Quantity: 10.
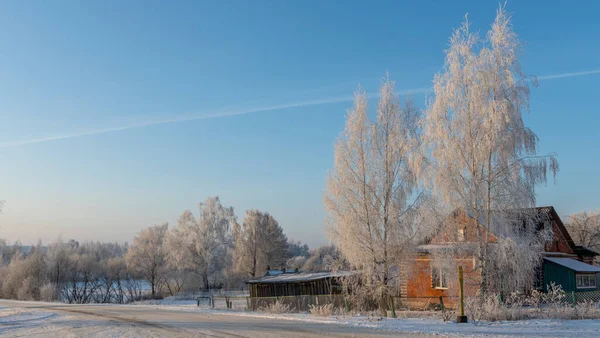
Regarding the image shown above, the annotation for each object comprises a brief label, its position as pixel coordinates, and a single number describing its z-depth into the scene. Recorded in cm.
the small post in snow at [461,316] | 1844
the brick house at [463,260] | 2289
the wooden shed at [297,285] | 3441
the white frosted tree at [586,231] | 5322
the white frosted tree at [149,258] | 6800
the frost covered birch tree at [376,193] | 2539
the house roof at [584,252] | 3578
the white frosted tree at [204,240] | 6419
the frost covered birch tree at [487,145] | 2186
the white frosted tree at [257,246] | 6681
